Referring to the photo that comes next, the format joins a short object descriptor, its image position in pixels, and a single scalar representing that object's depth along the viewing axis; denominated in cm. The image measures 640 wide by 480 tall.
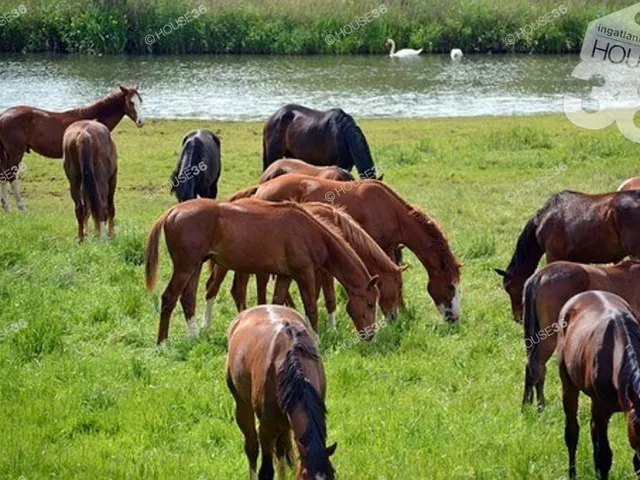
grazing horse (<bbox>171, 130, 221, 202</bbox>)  1348
